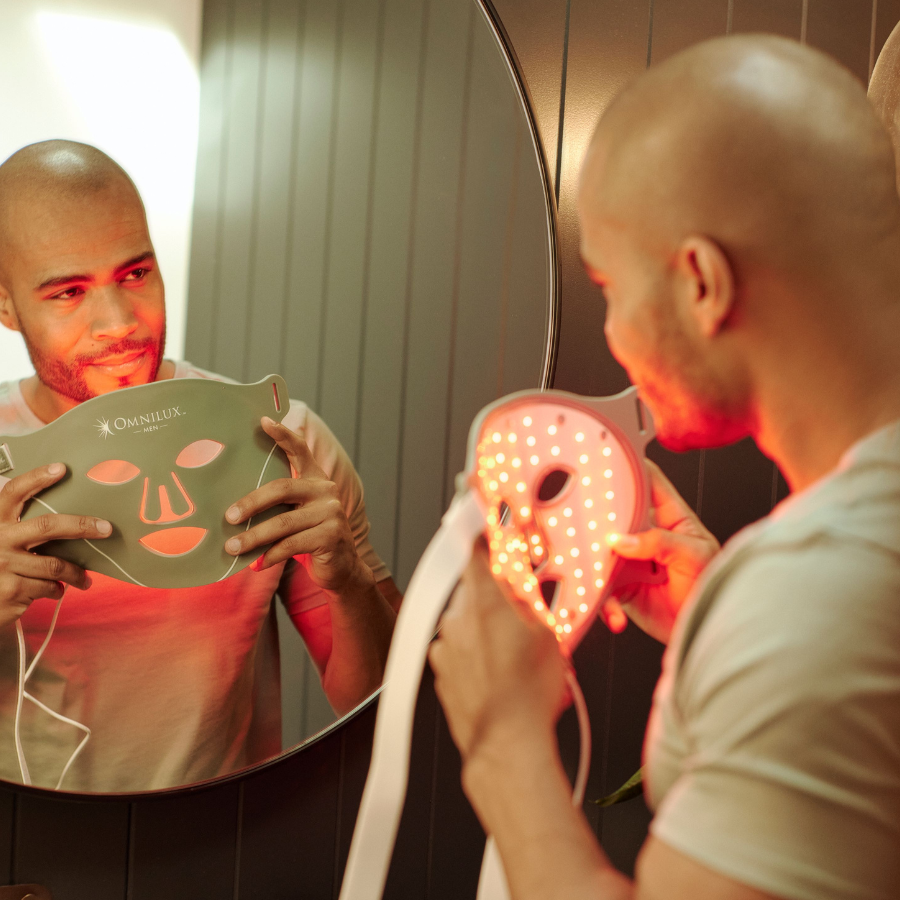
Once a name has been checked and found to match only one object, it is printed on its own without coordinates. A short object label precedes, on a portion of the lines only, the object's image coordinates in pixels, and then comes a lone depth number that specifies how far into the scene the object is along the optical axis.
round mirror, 0.85
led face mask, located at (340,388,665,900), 0.57
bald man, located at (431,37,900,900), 0.36
